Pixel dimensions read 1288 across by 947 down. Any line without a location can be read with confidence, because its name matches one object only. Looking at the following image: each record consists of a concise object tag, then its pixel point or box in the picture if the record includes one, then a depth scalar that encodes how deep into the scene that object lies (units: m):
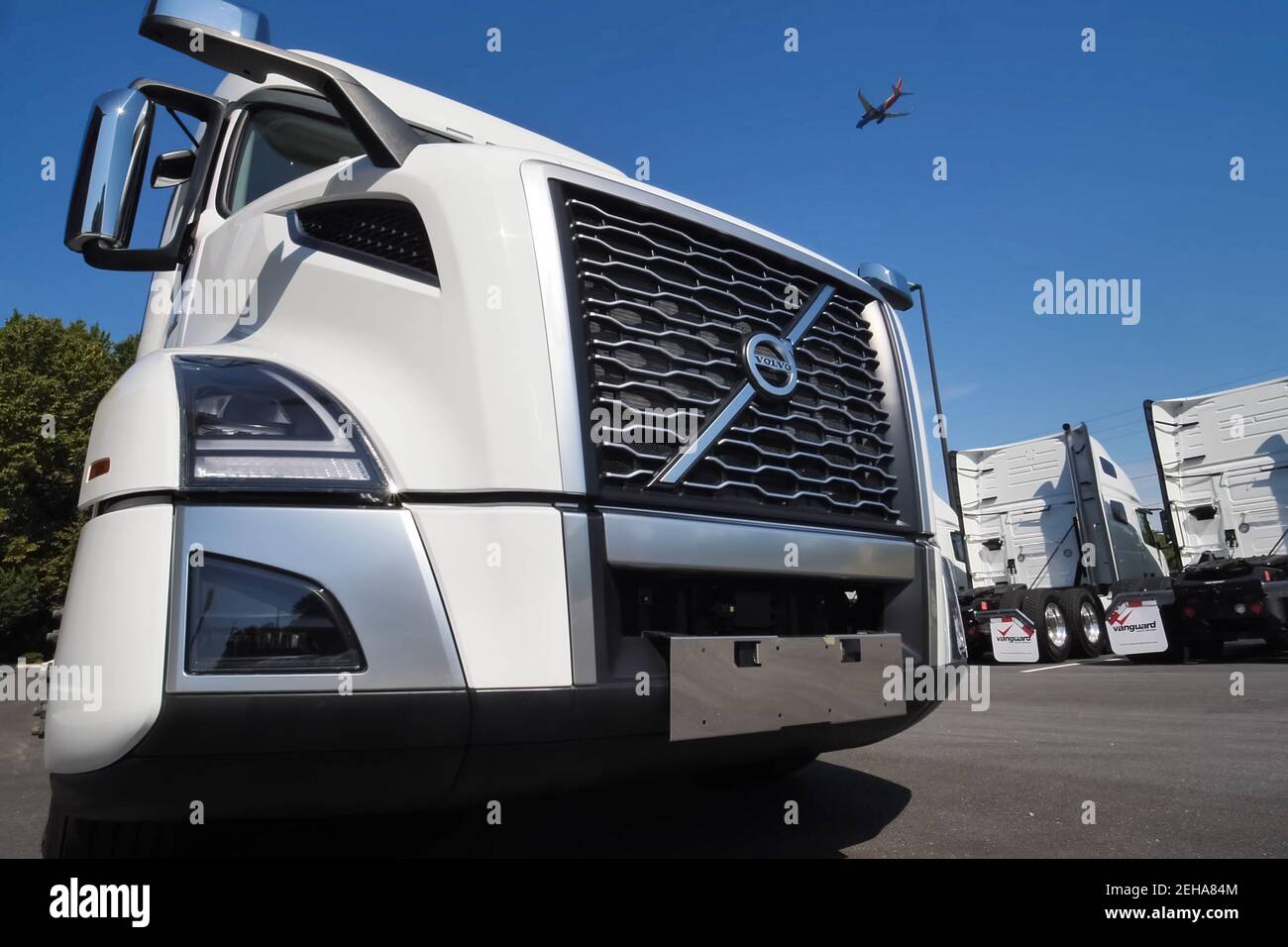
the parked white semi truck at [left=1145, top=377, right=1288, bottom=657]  10.55
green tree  26.95
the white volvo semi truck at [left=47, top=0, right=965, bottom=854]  1.61
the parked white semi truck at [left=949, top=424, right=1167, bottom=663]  12.38
